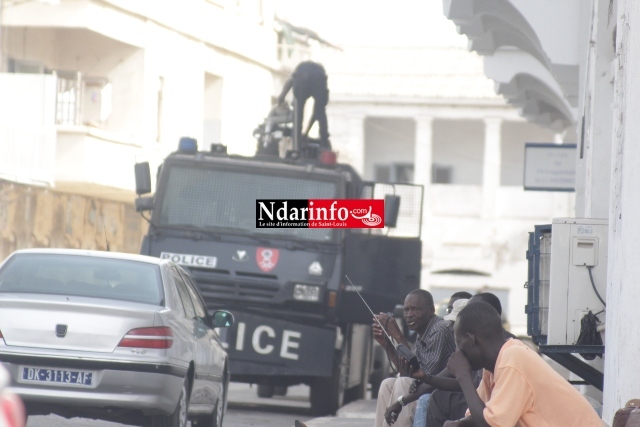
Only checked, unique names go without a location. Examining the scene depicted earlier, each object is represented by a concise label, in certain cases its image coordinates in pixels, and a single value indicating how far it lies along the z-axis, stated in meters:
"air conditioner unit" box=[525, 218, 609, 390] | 19.47
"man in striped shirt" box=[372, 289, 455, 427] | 16.91
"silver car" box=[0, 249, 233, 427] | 19.16
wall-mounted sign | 37.69
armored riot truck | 30.97
